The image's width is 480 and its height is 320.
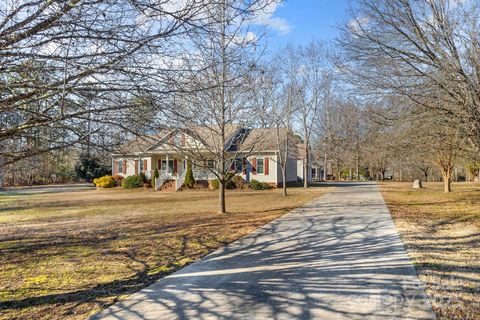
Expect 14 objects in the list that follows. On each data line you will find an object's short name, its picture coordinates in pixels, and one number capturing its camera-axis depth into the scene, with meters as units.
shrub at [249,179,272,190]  27.08
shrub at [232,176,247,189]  27.77
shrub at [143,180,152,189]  29.46
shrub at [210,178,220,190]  27.25
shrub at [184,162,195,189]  28.19
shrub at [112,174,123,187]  31.71
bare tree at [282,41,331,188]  22.89
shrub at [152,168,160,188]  29.15
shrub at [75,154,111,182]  39.05
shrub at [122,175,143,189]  29.39
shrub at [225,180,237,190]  27.50
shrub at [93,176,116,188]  30.78
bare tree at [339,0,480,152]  8.13
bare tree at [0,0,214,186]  3.35
